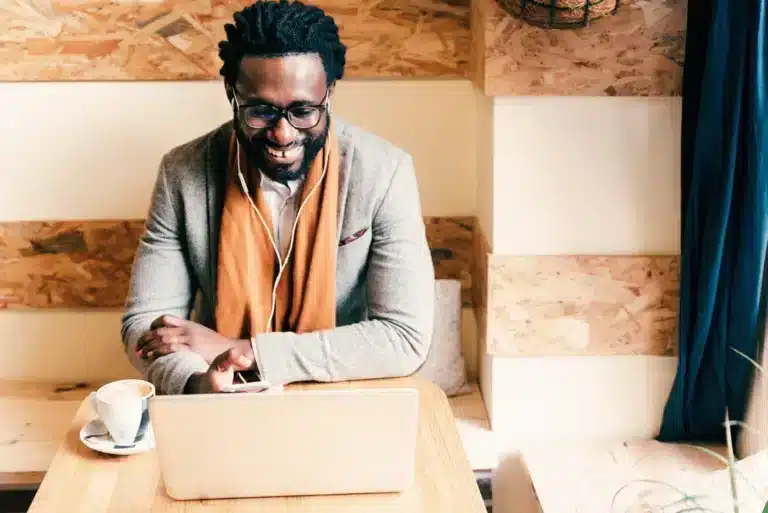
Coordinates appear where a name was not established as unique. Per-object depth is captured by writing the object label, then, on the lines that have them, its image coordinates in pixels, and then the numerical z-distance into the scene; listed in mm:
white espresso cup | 1592
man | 1951
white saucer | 1578
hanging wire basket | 2055
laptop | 1339
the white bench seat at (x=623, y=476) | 2043
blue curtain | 2014
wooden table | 1401
